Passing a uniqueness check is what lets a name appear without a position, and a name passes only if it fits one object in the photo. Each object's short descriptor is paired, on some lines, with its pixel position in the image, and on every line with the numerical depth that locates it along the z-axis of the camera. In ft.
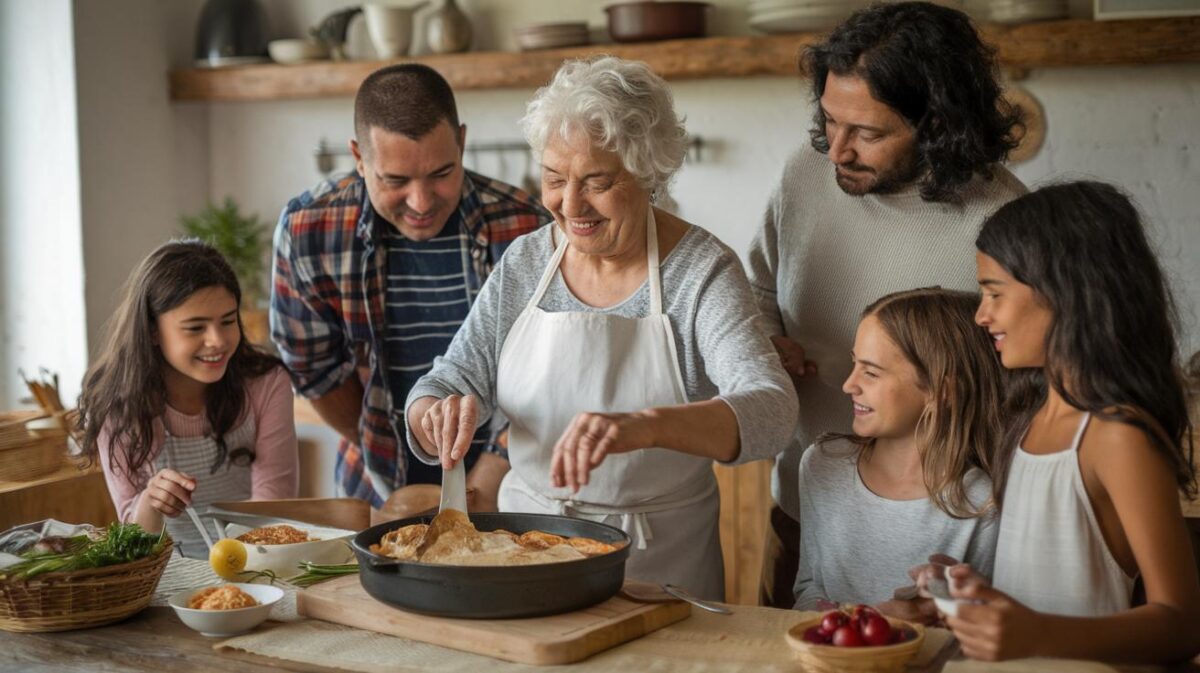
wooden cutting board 5.32
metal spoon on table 5.83
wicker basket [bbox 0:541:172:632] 5.89
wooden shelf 11.75
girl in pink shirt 8.77
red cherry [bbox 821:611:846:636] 5.18
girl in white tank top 5.39
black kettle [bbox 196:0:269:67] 15.75
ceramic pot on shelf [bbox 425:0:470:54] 14.57
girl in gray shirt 6.67
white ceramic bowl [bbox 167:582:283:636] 5.75
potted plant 15.58
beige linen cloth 5.32
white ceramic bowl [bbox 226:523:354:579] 6.63
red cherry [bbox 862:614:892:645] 5.11
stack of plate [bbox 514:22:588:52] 13.96
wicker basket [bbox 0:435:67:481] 10.57
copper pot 13.37
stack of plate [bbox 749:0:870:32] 12.65
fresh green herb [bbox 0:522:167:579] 5.90
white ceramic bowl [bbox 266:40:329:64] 15.44
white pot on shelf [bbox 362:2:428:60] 14.70
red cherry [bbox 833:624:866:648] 5.09
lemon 6.44
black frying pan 5.49
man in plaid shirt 8.64
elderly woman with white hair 6.76
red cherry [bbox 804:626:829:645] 5.19
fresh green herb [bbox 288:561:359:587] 6.42
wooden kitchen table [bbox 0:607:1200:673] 5.52
